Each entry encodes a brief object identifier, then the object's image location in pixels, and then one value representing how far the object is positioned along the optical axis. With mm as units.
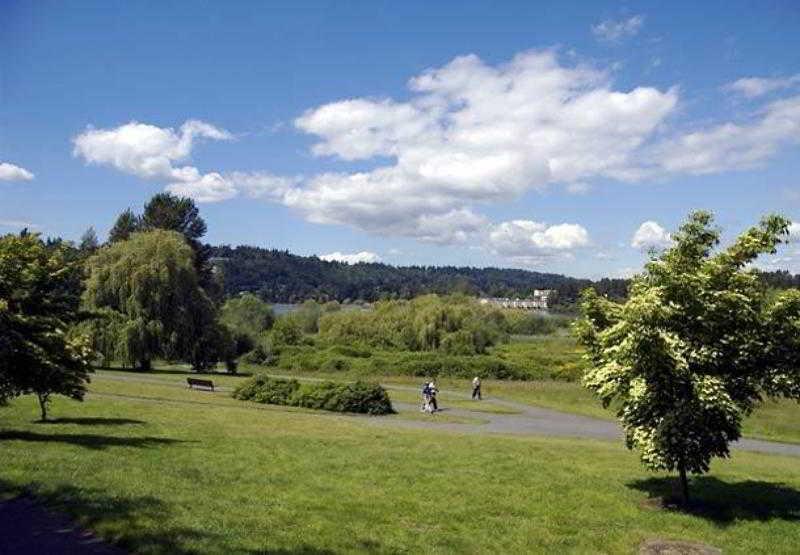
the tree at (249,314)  85725
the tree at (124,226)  78875
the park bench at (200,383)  38438
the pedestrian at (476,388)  43281
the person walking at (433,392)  34594
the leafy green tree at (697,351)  12922
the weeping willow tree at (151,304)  47031
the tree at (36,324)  16891
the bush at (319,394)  33312
